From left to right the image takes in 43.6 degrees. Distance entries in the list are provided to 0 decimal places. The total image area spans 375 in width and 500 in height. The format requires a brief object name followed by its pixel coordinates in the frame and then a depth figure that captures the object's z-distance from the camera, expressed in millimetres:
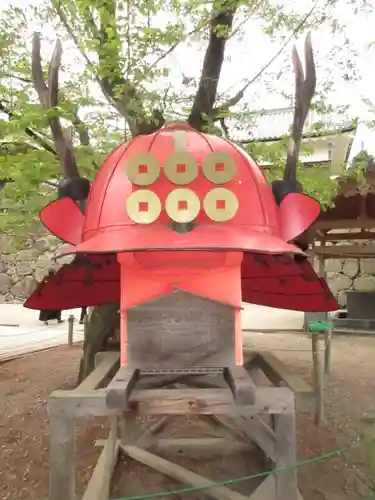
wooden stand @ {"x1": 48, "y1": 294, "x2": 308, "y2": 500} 1907
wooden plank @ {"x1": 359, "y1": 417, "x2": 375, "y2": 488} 1807
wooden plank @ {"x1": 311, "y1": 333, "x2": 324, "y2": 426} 4148
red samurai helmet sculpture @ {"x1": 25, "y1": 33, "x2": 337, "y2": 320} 2072
